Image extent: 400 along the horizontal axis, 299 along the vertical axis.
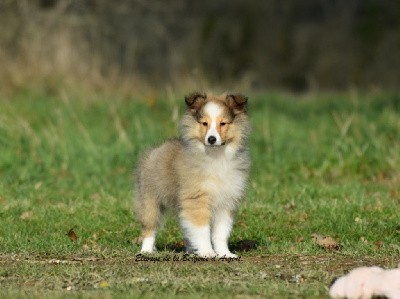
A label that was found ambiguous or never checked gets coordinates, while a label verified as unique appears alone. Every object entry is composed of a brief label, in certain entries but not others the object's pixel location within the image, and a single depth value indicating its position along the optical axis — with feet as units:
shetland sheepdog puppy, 57.62
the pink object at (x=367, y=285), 44.21
